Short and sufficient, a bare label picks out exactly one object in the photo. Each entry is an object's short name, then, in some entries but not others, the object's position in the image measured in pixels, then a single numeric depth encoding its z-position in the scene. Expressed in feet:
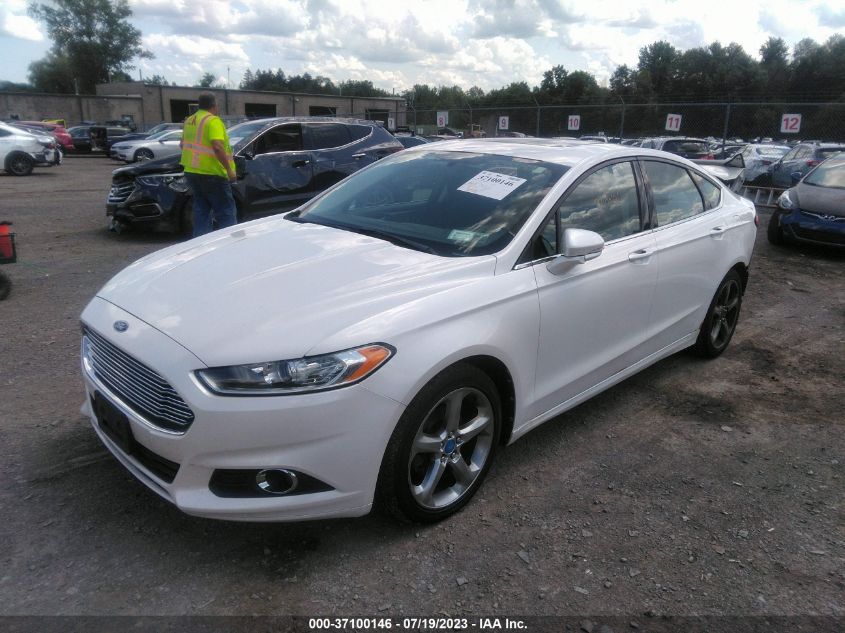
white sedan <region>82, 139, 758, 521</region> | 7.69
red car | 95.60
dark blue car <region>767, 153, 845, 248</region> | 29.04
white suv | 60.85
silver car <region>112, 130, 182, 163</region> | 75.61
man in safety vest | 22.47
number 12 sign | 65.36
